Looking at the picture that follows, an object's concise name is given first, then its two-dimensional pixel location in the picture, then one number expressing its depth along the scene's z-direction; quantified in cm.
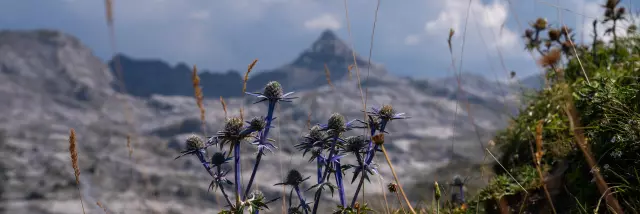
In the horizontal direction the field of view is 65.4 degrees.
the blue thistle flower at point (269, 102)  201
